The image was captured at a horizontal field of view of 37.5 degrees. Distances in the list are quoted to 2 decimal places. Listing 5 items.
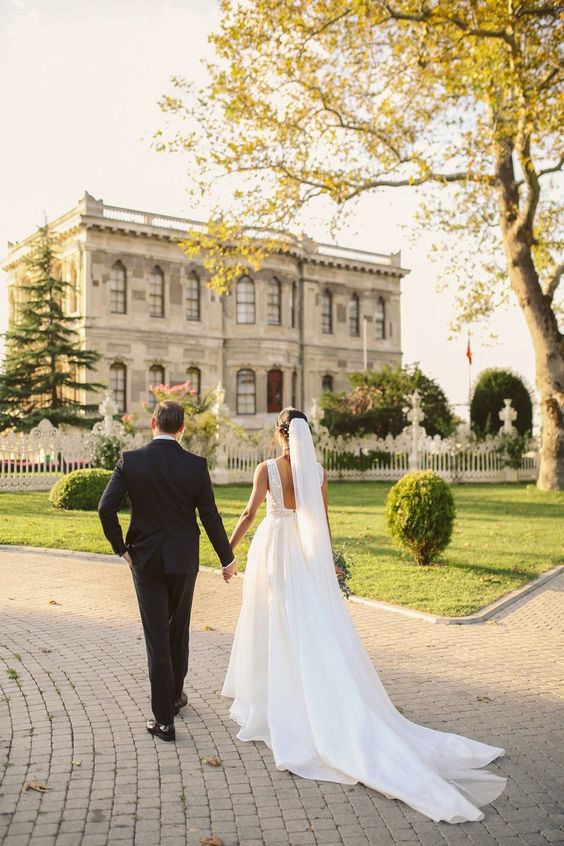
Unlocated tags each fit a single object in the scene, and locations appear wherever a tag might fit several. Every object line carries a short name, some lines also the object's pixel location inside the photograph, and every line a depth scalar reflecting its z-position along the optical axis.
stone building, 38.88
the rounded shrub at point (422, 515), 10.96
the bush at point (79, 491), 17.53
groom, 4.86
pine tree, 30.69
